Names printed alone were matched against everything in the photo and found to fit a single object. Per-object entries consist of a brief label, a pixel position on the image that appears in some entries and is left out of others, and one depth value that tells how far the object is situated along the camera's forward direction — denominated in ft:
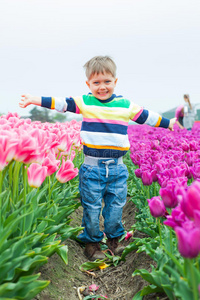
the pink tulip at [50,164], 6.73
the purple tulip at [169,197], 5.17
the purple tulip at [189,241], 3.48
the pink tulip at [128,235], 10.43
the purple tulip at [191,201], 3.57
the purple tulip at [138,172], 8.53
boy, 9.44
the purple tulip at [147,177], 7.94
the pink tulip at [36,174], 6.10
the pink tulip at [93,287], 7.87
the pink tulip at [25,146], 5.28
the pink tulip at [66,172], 7.65
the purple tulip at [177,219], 3.99
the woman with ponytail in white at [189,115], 36.63
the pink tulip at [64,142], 8.76
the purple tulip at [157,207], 5.32
